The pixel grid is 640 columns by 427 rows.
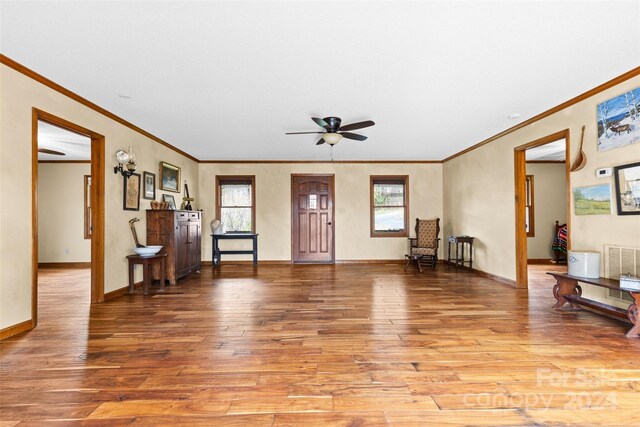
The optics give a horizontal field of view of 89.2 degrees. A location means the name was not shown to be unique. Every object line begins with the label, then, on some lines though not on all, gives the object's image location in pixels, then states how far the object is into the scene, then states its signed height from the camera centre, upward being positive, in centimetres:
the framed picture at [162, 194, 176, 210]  594 +34
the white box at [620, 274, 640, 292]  288 -61
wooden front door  791 -5
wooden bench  287 -90
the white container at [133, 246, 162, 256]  477 -48
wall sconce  458 +81
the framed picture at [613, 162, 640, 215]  316 +27
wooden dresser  534 -31
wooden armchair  689 -60
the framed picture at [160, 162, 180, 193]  587 +77
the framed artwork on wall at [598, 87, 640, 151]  317 +97
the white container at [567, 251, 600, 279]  341 -51
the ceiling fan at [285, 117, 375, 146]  425 +122
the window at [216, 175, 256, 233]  793 +33
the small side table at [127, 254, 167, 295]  468 -67
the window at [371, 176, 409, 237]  802 +31
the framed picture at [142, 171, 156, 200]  530 +55
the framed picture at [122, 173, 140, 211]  475 +37
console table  738 -64
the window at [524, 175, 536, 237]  796 +17
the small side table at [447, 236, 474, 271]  643 -70
